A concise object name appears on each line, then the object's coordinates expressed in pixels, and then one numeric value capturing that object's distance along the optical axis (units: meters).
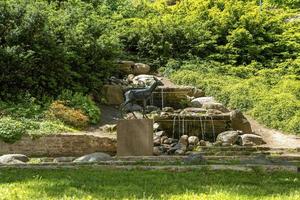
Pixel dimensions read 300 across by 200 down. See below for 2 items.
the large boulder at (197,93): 19.73
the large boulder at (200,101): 18.55
